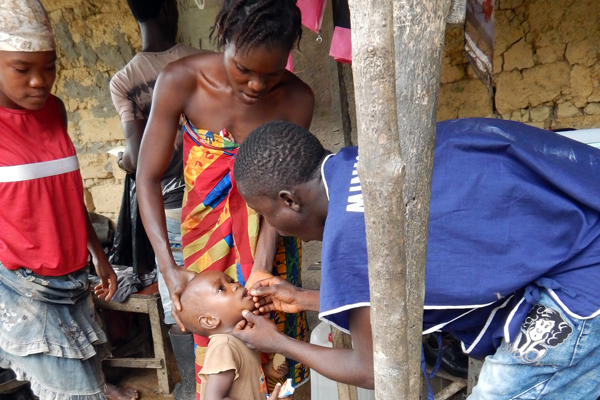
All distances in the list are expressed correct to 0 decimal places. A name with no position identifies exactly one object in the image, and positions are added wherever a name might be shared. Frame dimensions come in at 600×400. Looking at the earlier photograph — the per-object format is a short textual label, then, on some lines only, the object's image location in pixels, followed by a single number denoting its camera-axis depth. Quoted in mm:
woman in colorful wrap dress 2082
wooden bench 3652
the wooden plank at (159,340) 3645
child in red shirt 2240
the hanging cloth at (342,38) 2488
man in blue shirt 1345
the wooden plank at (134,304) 3652
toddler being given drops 1944
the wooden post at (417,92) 1069
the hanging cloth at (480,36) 2002
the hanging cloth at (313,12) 2662
